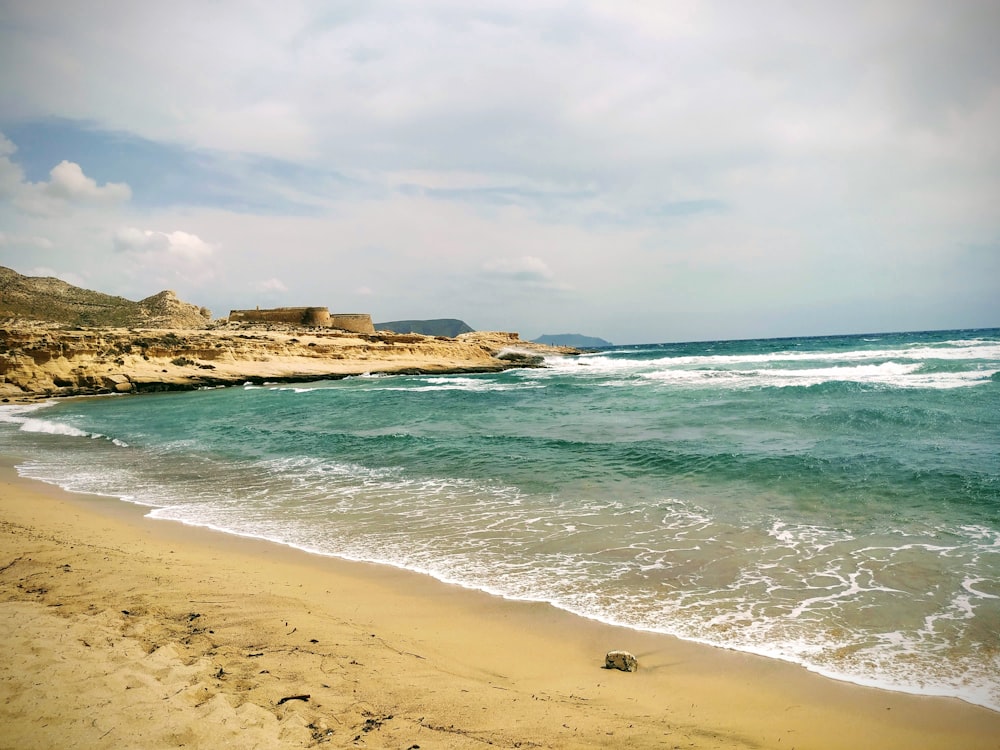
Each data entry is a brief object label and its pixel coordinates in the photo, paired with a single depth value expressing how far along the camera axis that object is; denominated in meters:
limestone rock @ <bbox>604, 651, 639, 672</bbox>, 3.62
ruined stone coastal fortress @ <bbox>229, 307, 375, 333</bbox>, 53.00
